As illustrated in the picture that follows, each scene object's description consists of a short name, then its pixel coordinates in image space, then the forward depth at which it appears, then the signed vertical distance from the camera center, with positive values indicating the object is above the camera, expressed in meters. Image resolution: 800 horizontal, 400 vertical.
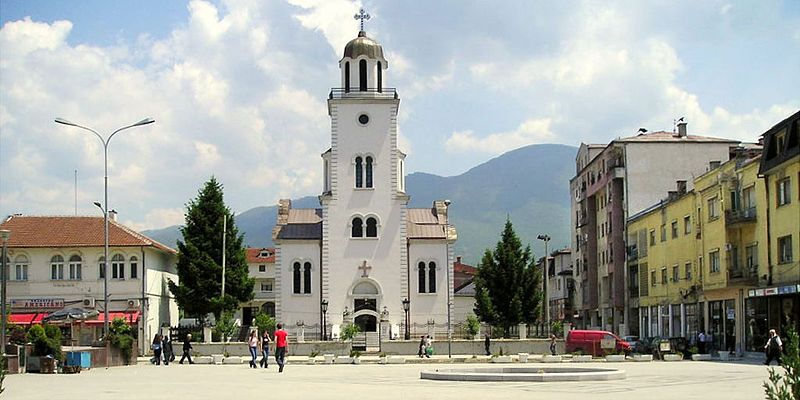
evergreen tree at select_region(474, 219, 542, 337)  70.94 -0.30
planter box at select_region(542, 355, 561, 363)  45.64 -3.32
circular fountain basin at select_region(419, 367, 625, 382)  28.72 -2.57
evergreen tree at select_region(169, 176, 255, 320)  69.81 +1.69
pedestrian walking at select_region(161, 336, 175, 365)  46.81 -2.67
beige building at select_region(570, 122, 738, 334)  69.56 +6.09
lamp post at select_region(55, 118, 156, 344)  45.78 +3.35
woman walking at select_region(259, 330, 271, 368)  40.22 -2.28
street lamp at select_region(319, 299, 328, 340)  72.67 -1.71
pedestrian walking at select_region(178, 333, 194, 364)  48.56 -2.75
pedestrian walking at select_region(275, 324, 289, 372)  37.56 -2.12
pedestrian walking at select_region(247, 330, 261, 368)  40.97 -2.20
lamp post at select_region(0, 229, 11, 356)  34.61 +1.25
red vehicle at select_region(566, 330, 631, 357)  50.34 -2.95
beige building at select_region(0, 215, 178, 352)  65.44 +1.15
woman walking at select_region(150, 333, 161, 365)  46.12 -2.55
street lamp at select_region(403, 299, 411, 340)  72.94 -1.58
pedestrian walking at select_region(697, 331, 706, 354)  50.75 -3.05
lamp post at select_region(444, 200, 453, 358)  70.90 +2.83
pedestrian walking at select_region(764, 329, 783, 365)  38.00 -2.47
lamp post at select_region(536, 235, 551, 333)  72.69 -1.01
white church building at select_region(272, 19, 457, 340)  74.25 +2.97
